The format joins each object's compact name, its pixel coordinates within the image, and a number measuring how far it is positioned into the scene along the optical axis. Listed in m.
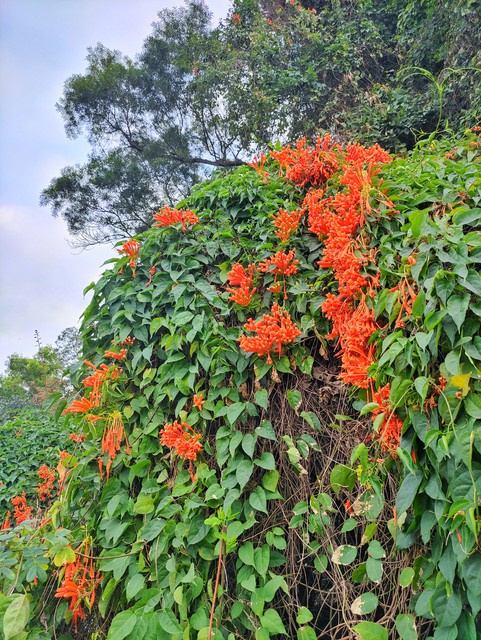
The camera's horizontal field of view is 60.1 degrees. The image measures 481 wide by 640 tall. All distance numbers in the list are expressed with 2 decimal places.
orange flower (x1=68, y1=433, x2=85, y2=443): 1.65
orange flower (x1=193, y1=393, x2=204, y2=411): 1.46
